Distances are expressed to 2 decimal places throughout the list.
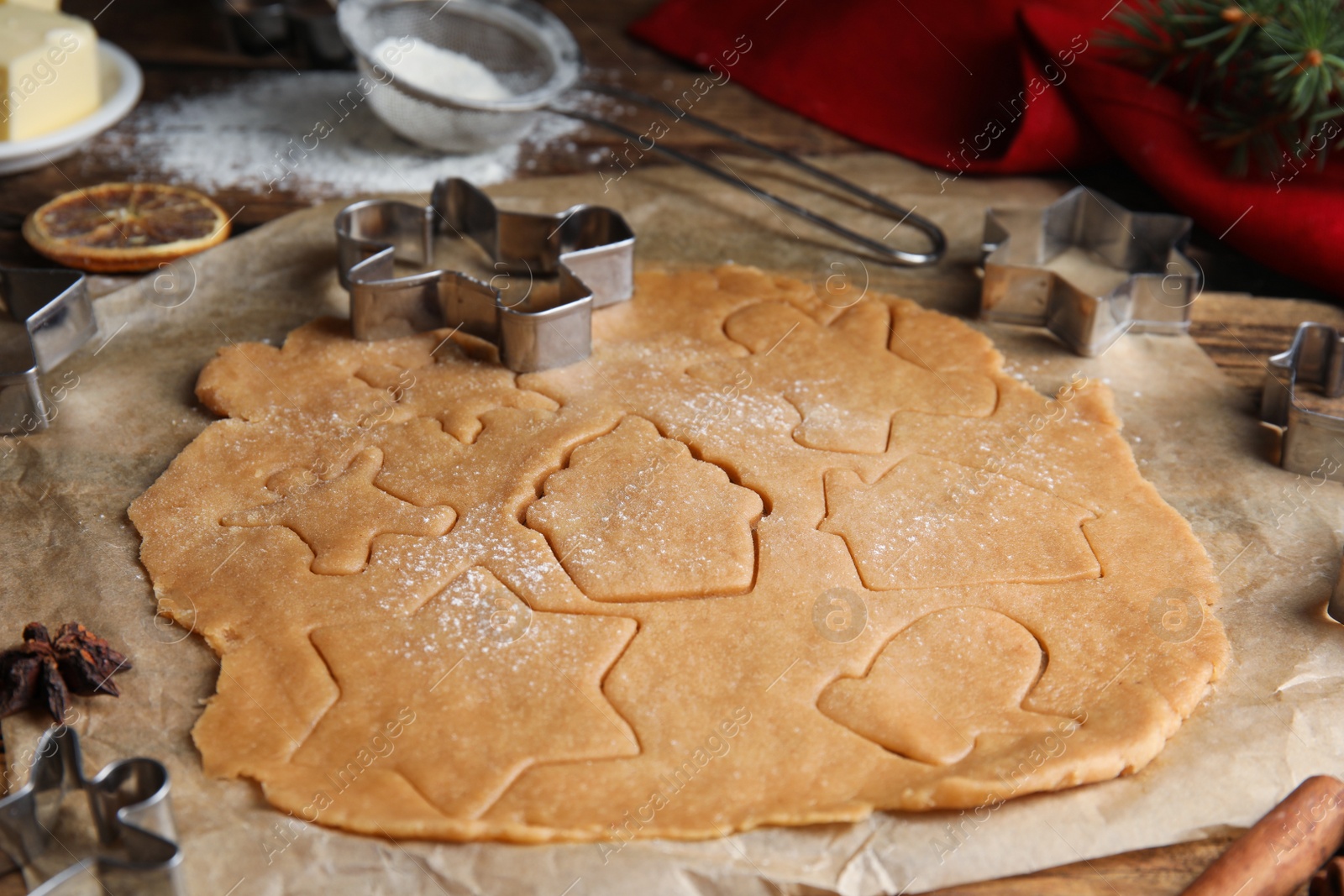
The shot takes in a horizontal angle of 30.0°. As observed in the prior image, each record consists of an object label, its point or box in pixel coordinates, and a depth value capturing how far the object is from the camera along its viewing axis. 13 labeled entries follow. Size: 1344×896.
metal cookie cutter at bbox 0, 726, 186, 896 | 0.51
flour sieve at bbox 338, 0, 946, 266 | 0.75
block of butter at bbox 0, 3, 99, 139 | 0.73
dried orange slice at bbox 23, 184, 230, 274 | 0.70
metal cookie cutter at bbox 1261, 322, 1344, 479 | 0.64
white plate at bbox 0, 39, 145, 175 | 0.74
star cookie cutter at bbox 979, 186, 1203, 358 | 0.69
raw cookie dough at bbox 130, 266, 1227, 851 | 0.55
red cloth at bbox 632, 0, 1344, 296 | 0.73
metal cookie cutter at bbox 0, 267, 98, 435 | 0.64
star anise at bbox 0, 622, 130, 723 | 0.55
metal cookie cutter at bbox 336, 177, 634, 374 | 0.66
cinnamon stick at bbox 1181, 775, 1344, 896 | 0.53
